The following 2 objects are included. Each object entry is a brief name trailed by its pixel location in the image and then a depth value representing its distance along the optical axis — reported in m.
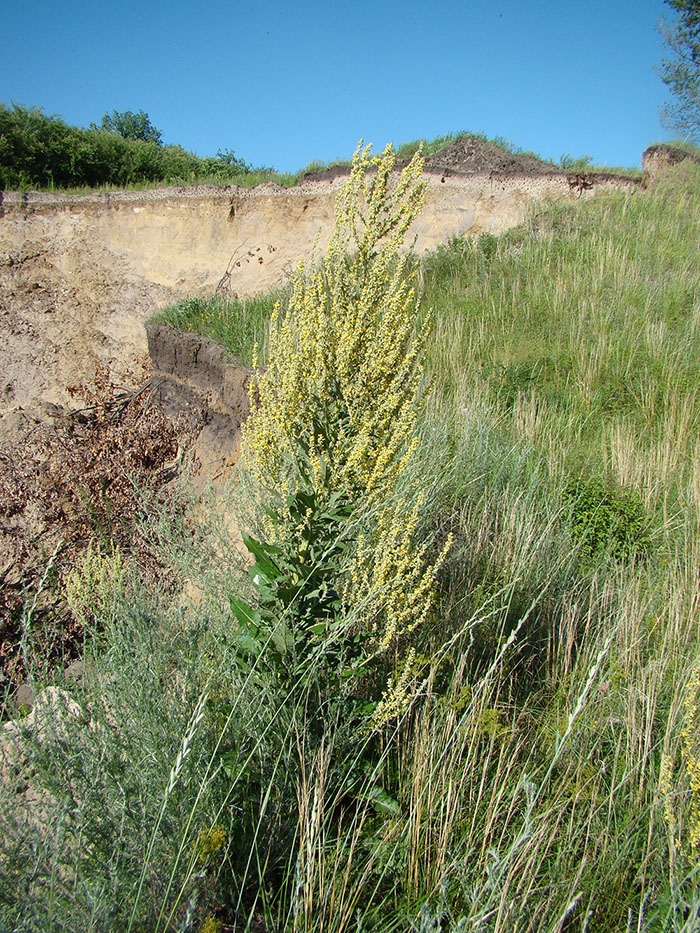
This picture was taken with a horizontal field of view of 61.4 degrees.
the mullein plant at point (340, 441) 2.03
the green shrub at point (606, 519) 3.97
